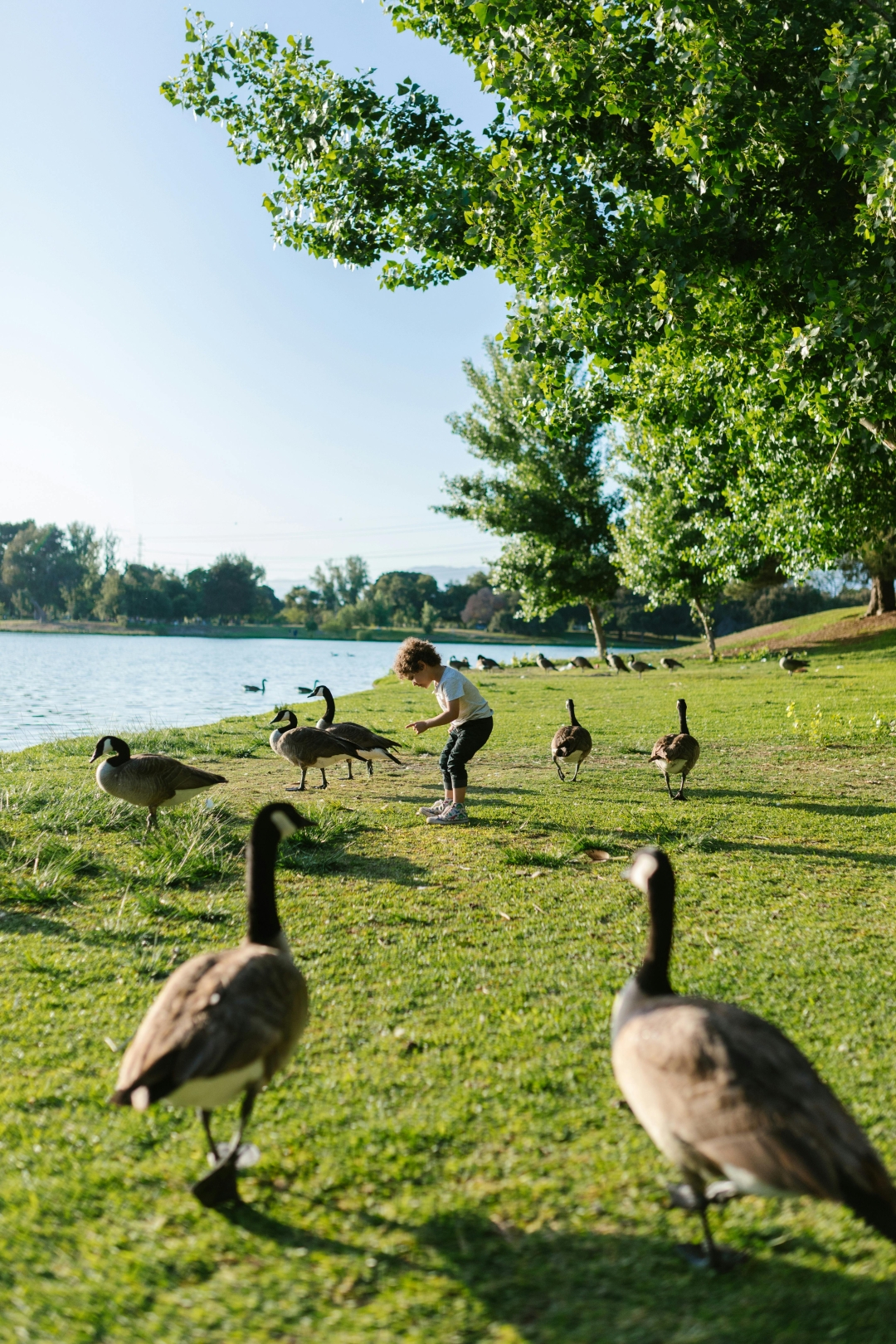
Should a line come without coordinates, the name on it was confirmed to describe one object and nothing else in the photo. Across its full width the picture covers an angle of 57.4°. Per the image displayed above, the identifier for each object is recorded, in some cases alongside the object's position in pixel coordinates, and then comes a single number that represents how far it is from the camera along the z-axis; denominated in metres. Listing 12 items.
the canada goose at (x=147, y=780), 9.18
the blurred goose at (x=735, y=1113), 2.61
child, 10.04
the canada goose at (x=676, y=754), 10.91
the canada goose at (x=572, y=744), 12.11
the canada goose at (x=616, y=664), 42.96
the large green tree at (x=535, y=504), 44.62
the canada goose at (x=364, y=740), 12.29
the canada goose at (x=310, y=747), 11.58
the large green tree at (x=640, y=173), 8.53
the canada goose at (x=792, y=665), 31.39
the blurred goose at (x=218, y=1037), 3.04
